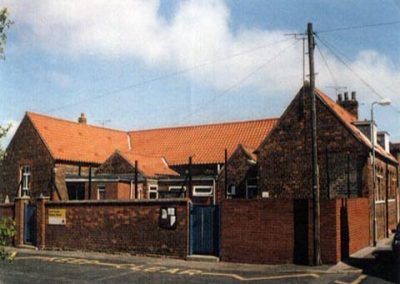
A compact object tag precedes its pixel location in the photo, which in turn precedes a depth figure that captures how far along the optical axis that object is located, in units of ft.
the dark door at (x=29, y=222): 77.25
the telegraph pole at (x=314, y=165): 53.42
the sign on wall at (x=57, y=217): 72.89
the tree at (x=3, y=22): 24.02
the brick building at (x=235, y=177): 56.90
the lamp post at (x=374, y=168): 70.55
